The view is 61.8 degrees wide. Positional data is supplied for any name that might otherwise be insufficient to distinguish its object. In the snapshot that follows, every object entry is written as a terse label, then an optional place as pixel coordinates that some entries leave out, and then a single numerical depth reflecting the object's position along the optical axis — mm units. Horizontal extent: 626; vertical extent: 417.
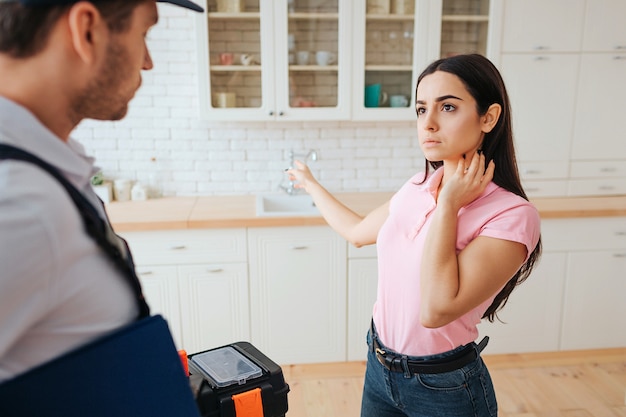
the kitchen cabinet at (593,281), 2836
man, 517
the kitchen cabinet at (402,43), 2834
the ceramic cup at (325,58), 2875
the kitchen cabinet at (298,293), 2666
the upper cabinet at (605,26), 2887
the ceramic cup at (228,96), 2859
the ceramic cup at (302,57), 2863
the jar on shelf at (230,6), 2775
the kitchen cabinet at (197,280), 2607
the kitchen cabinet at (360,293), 2721
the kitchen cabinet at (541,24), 2842
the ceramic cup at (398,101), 2979
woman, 1140
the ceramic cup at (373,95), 2940
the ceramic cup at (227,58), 2834
